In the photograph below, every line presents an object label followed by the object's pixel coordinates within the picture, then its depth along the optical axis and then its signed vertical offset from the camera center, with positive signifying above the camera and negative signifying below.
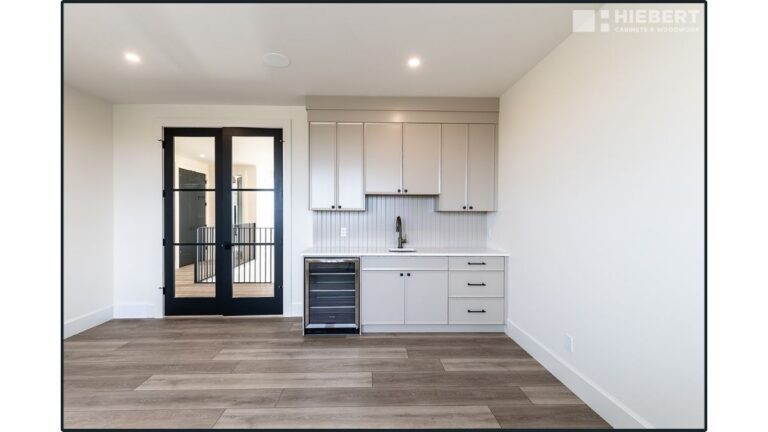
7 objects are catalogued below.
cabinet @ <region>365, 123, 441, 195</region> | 3.67 +0.64
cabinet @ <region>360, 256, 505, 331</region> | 3.42 -0.86
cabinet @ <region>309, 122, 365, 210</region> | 3.65 +0.54
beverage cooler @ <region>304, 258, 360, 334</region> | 3.40 -0.90
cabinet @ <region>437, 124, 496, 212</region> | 3.69 +0.53
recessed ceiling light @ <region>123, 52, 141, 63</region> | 2.63 +1.29
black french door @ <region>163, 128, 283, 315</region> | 3.93 -0.12
